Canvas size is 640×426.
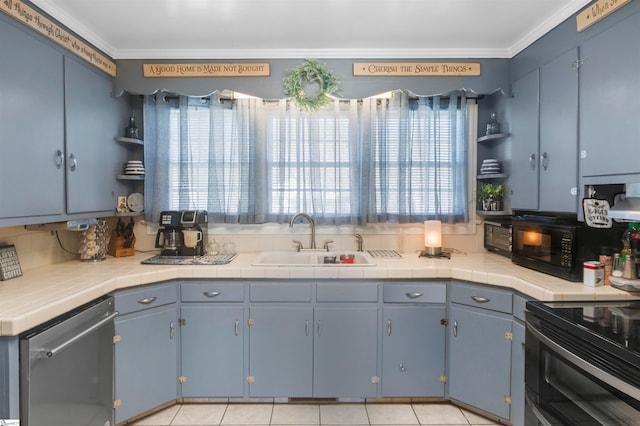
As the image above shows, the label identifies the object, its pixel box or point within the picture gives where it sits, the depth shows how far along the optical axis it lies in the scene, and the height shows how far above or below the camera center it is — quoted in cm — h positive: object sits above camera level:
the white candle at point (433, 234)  268 -23
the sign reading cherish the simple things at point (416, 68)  268 +104
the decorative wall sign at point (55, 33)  180 +101
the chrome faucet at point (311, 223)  279 -15
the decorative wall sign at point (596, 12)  175 +102
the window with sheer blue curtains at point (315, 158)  285 +38
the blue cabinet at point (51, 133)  177 +41
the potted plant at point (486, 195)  274 +8
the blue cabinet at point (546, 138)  202 +43
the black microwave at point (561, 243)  192 -22
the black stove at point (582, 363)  122 -62
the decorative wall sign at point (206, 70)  268 +102
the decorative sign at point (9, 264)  198 -35
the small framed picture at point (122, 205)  274 -1
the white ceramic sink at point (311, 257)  277 -42
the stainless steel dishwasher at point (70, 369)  148 -80
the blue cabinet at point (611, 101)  165 +53
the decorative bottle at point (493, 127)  270 +60
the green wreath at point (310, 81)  263 +93
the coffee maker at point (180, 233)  266 -22
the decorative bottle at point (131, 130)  276 +58
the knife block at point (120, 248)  271 -35
